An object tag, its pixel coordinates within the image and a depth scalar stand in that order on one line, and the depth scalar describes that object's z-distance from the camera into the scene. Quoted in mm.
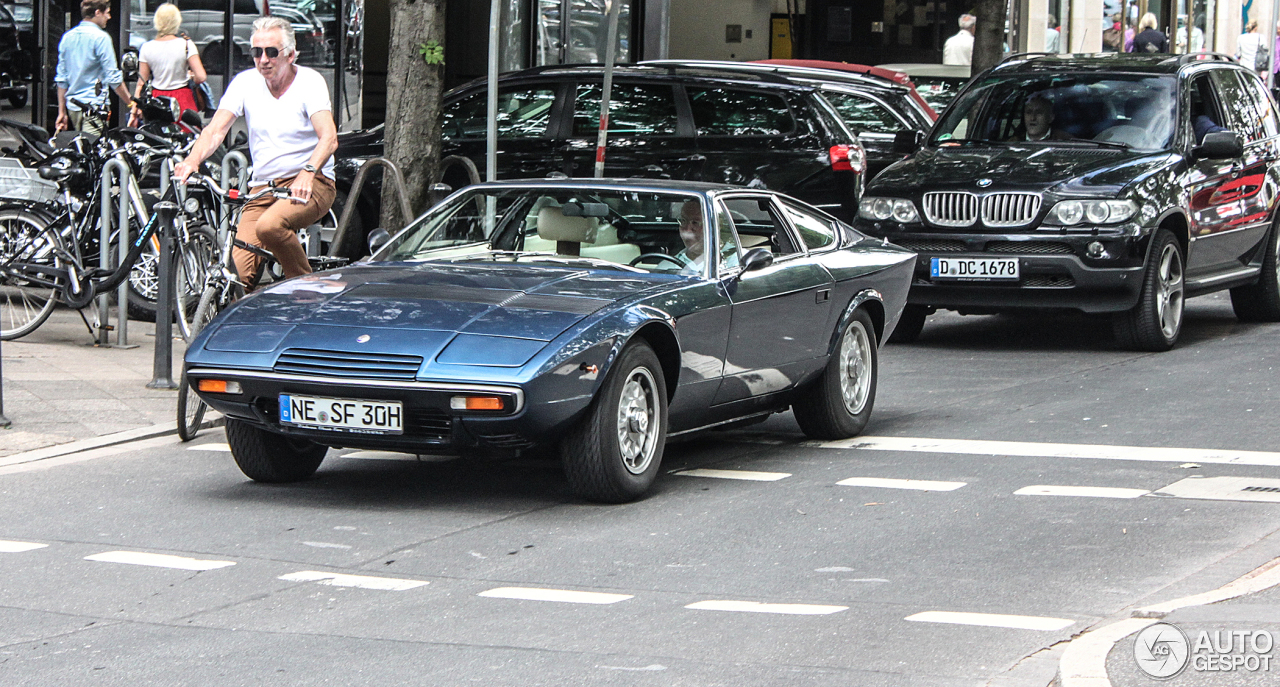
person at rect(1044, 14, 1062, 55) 36344
